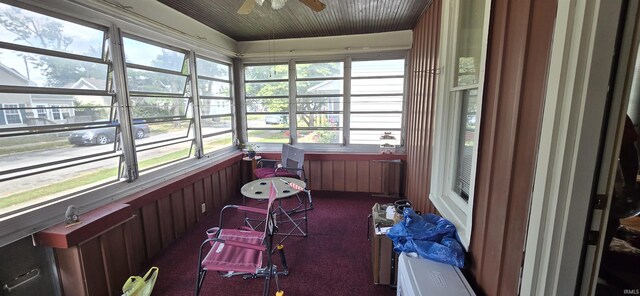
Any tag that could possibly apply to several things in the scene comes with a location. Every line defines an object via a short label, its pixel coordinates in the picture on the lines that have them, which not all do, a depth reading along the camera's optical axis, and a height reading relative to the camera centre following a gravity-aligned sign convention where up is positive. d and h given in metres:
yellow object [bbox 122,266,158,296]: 1.89 -1.33
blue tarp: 1.56 -0.85
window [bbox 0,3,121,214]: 1.68 +0.03
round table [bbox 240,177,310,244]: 2.64 -0.85
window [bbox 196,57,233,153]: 3.72 +0.15
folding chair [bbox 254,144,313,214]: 3.81 -0.88
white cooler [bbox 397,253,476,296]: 1.33 -0.93
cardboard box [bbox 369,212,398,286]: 2.05 -1.22
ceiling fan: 2.09 +0.95
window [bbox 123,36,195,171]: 2.60 +0.13
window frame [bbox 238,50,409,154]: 4.17 +0.17
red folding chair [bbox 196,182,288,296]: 1.75 -1.07
